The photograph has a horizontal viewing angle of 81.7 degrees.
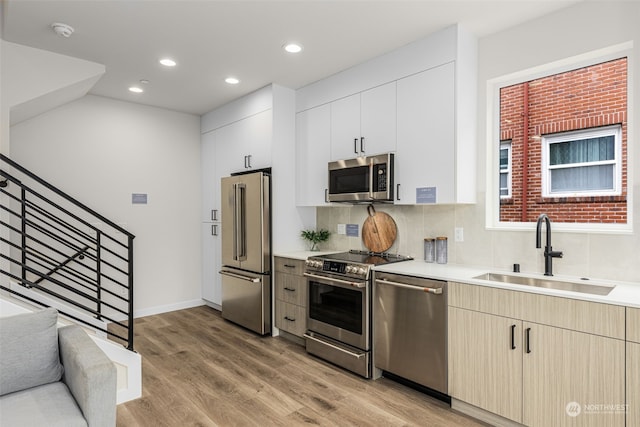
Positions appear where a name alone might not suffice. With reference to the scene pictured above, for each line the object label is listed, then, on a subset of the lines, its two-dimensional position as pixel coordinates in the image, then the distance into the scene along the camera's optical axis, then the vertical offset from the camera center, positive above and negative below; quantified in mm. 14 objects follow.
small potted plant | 4035 -315
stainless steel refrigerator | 3830 -455
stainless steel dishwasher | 2482 -870
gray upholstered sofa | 1639 -811
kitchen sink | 2206 -505
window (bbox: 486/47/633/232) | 2428 +445
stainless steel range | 2904 -850
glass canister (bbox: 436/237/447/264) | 3047 -361
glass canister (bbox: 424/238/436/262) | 3129 -368
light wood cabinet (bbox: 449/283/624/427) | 1840 -862
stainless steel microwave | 3061 +243
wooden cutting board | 3459 -228
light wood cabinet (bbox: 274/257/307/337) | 3566 -878
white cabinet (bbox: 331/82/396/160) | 3143 +757
